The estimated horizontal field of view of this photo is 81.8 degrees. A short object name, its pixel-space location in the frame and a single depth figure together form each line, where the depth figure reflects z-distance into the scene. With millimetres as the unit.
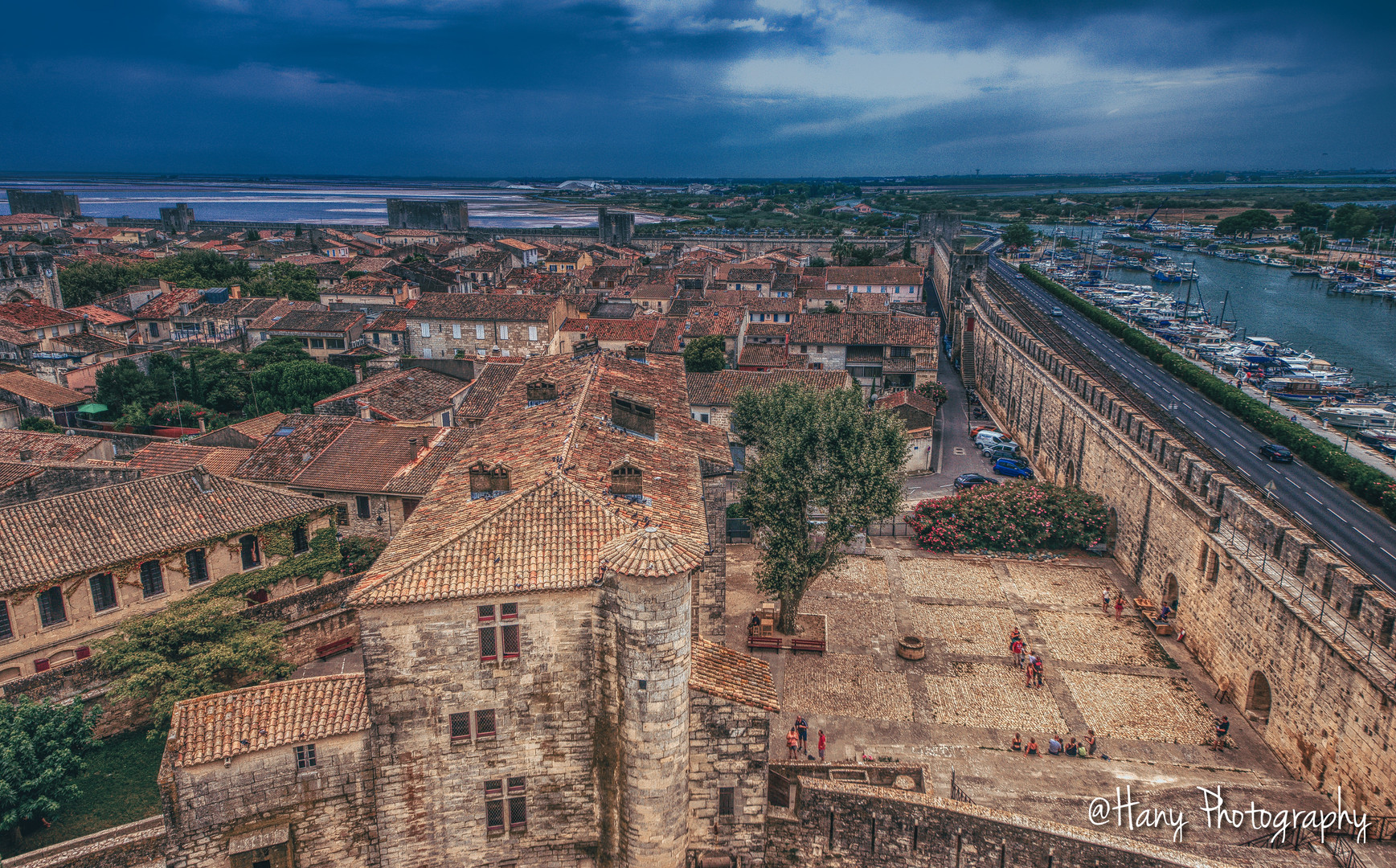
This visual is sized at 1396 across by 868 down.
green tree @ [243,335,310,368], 64000
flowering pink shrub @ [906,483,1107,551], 37438
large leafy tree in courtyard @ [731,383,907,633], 29734
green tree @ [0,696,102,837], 19984
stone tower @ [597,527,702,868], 16953
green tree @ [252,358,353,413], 57438
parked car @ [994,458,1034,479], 48344
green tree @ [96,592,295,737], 23266
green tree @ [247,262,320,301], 85062
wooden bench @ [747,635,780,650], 29625
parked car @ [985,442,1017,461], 51312
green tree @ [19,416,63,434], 48622
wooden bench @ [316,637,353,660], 29047
